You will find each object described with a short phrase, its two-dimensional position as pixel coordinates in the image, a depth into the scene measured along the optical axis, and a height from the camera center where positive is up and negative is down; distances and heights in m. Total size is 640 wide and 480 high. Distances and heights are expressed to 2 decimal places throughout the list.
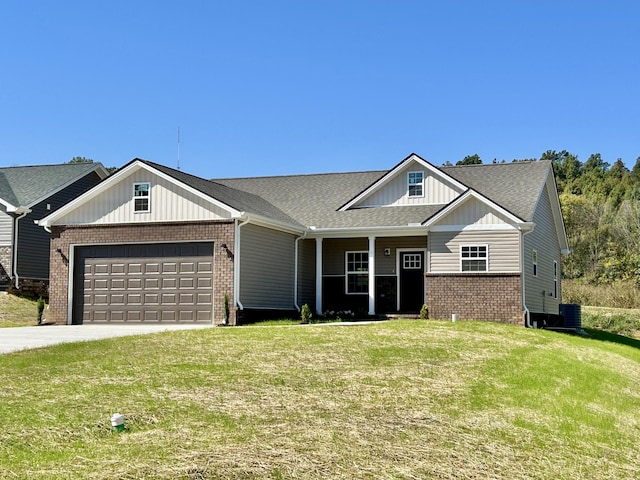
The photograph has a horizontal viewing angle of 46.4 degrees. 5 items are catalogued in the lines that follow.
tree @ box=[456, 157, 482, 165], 72.38 +11.90
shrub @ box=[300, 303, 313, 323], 21.25 -0.96
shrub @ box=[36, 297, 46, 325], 22.29 -0.92
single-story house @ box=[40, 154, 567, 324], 21.02 +0.93
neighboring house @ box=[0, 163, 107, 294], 28.41 +2.45
